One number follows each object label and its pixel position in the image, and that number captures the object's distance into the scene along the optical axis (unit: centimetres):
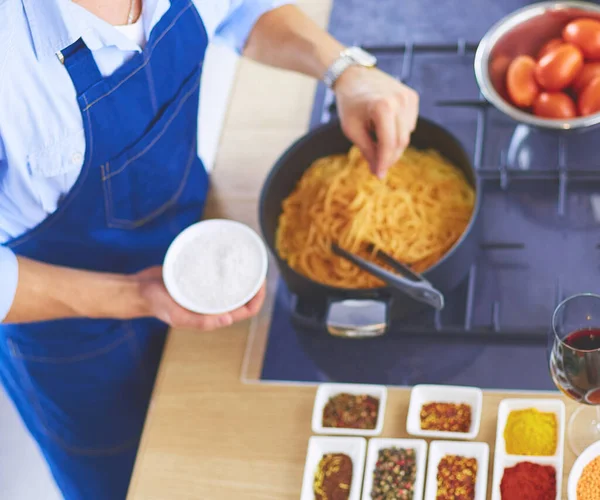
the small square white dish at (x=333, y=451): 142
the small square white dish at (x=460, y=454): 139
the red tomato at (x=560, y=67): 162
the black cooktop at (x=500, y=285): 150
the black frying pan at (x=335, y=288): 145
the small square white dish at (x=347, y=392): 145
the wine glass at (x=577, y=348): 131
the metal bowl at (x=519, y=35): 167
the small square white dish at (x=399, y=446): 140
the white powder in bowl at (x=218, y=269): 145
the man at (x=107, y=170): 143
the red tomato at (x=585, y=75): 162
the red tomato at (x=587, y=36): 163
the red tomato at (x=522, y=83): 164
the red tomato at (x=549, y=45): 166
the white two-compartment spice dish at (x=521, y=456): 137
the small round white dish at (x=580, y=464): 133
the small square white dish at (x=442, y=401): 143
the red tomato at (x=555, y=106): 161
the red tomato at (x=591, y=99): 159
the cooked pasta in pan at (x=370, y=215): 153
